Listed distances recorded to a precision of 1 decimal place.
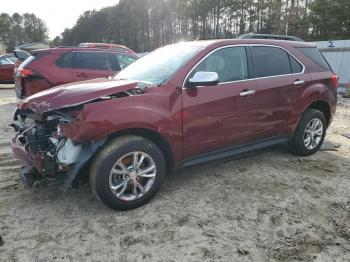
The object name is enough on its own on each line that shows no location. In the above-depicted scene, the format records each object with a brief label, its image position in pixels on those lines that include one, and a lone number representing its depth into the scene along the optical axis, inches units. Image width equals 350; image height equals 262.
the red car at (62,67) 298.8
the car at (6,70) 604.7
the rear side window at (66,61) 310.5
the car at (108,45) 429.5
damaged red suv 136.3
